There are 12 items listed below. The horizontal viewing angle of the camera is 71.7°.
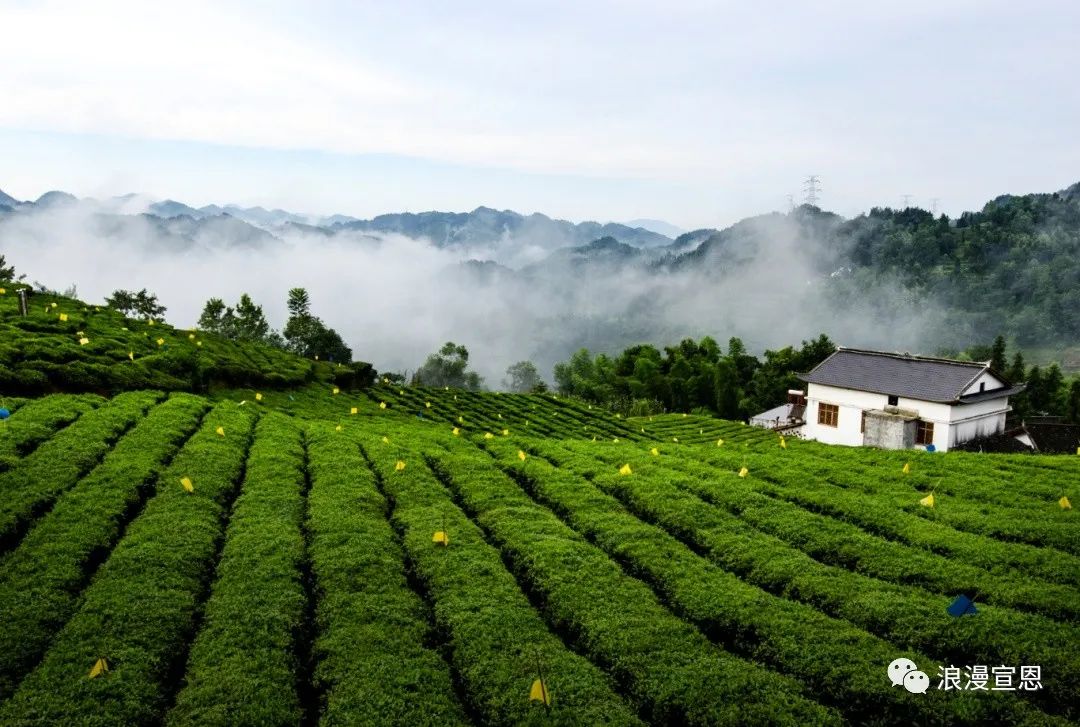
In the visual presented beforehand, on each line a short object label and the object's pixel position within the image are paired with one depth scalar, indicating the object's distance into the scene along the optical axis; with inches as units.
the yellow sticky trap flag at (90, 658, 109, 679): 319.3
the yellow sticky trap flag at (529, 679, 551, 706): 304.0
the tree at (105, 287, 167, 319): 2393.0
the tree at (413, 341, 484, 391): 3511.3
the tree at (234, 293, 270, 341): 2536.9
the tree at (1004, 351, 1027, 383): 2461.9
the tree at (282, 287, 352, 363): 2615.7
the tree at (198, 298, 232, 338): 2495.1
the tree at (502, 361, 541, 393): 3996.1
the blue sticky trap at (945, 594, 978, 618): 360.2
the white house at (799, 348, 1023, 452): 1316.4
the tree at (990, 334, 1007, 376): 2486.5
